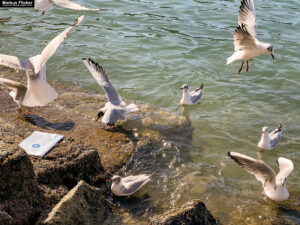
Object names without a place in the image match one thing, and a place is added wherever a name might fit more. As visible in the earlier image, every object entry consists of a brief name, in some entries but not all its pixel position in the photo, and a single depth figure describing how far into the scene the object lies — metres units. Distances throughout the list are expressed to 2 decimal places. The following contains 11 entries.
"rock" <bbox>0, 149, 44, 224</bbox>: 3.50
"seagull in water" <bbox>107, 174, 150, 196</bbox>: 4.75
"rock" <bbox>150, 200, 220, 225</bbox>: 3.75
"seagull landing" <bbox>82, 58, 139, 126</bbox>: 6.37
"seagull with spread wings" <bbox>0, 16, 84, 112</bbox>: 6.16
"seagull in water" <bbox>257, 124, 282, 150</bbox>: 6.26
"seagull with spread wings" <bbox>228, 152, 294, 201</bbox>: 4.83
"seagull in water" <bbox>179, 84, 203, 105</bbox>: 7.98
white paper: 4.54
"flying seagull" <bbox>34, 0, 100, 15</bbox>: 7.62
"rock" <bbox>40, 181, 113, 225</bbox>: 3.63
